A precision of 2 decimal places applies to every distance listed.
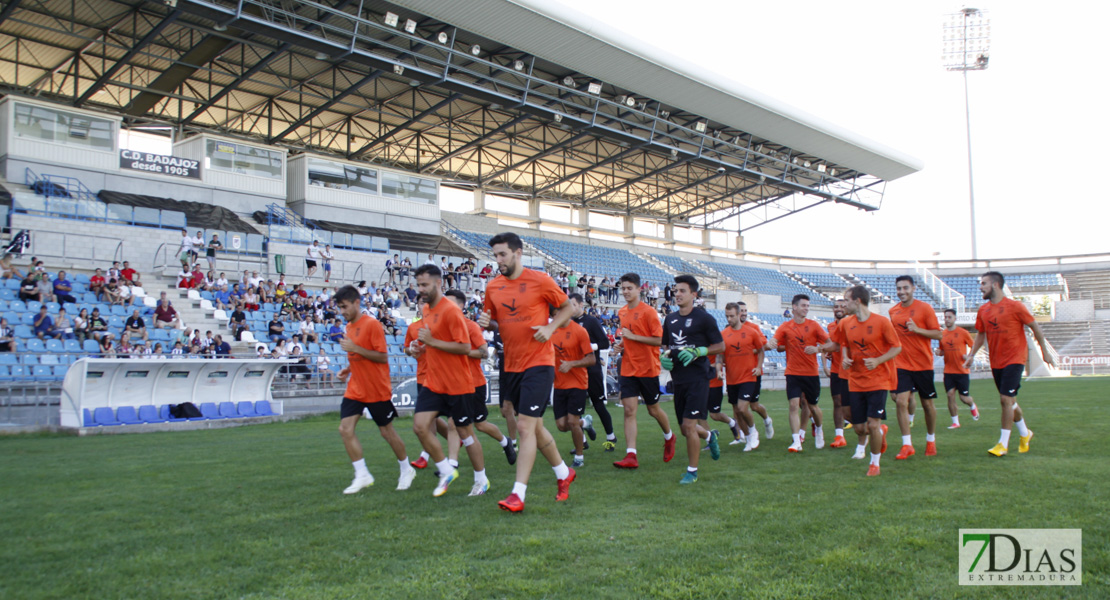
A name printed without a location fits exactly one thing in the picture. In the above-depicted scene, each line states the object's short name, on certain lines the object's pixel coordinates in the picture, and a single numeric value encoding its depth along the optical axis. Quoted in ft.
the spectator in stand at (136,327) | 54.44
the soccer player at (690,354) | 23.92
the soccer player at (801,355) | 32.37
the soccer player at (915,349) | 28.27
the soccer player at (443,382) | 21.48
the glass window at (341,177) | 103.16
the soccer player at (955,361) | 41.03
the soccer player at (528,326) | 19.66
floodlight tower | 146.51
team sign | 86.58
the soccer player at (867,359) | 25.59
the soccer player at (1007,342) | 27.63
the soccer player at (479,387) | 22.68
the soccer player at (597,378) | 30.89
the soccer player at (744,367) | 31.68
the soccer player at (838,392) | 32.74
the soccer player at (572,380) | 28.14
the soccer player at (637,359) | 26.55
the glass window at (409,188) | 109.29
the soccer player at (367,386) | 22.70
